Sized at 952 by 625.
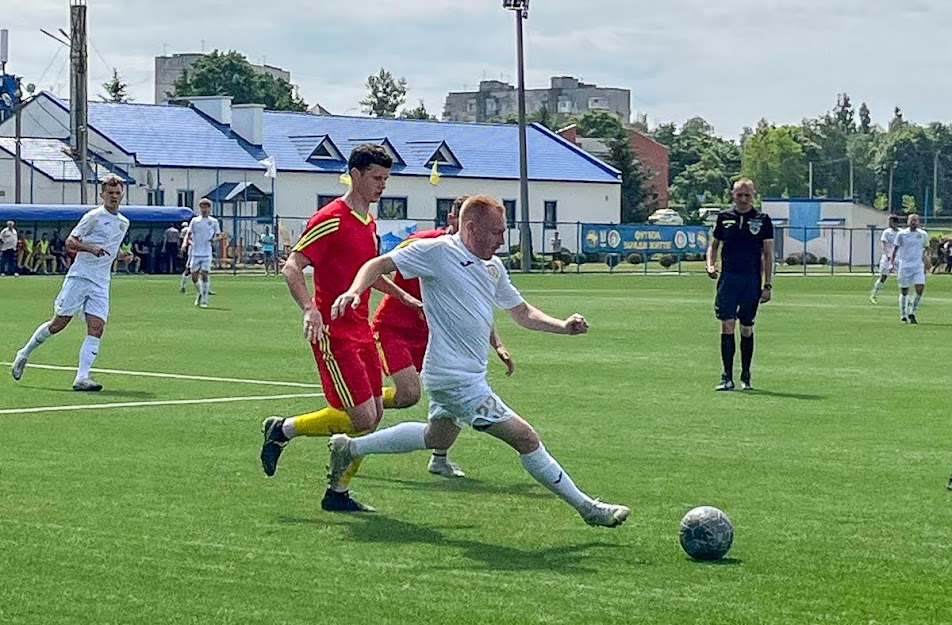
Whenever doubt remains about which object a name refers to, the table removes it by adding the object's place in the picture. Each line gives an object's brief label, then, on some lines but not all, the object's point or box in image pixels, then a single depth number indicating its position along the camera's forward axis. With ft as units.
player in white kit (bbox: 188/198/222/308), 117.60
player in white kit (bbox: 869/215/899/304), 118.21
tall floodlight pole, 223.30
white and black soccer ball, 26.96
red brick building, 501.56
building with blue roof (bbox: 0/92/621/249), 254.47
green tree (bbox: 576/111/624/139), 479.00
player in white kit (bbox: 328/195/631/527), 29.40
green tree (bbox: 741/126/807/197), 488.02
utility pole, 201.26
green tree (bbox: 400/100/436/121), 547.49
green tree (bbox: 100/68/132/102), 462.60
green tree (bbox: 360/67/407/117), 553.64
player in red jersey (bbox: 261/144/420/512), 32.91
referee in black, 57.72
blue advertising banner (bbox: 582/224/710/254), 236.84
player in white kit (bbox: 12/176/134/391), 55.21
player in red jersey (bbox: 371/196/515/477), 36.91
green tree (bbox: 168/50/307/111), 402.62
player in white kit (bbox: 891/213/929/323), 103.35
